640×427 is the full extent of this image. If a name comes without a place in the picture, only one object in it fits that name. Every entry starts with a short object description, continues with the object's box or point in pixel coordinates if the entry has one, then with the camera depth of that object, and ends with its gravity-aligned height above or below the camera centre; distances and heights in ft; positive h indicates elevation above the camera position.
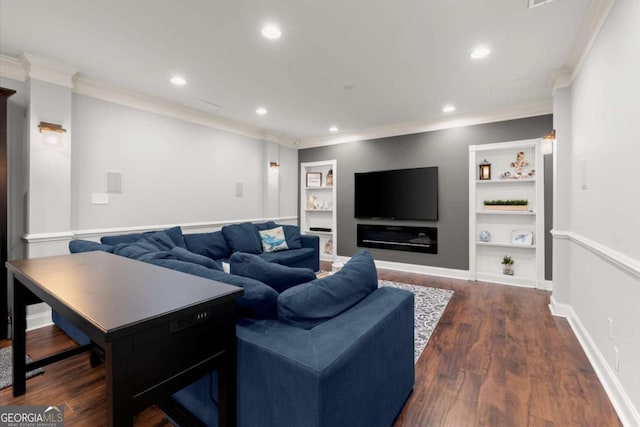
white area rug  8.98 -3.66
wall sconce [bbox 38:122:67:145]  9.70 +2.71
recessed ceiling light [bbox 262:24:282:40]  7.92 +5.02
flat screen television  16.56 +1.17
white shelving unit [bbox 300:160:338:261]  21.15 +0.53
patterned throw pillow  15.64 -1.46
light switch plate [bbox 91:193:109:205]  11.60 +0.56
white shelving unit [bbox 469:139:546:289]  13.97 -0.15
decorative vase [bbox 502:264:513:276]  14.96 -2.84
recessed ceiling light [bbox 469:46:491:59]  8.97 +5.05
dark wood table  3.01 -1.27
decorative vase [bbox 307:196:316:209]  21.99 +0.84
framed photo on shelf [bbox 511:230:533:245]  14.44 -1.15
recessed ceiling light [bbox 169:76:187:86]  11.19 +5.12
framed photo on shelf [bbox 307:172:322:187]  21.58 +2.52
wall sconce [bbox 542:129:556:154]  11.52 +2.74
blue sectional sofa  3.58 -1.83
